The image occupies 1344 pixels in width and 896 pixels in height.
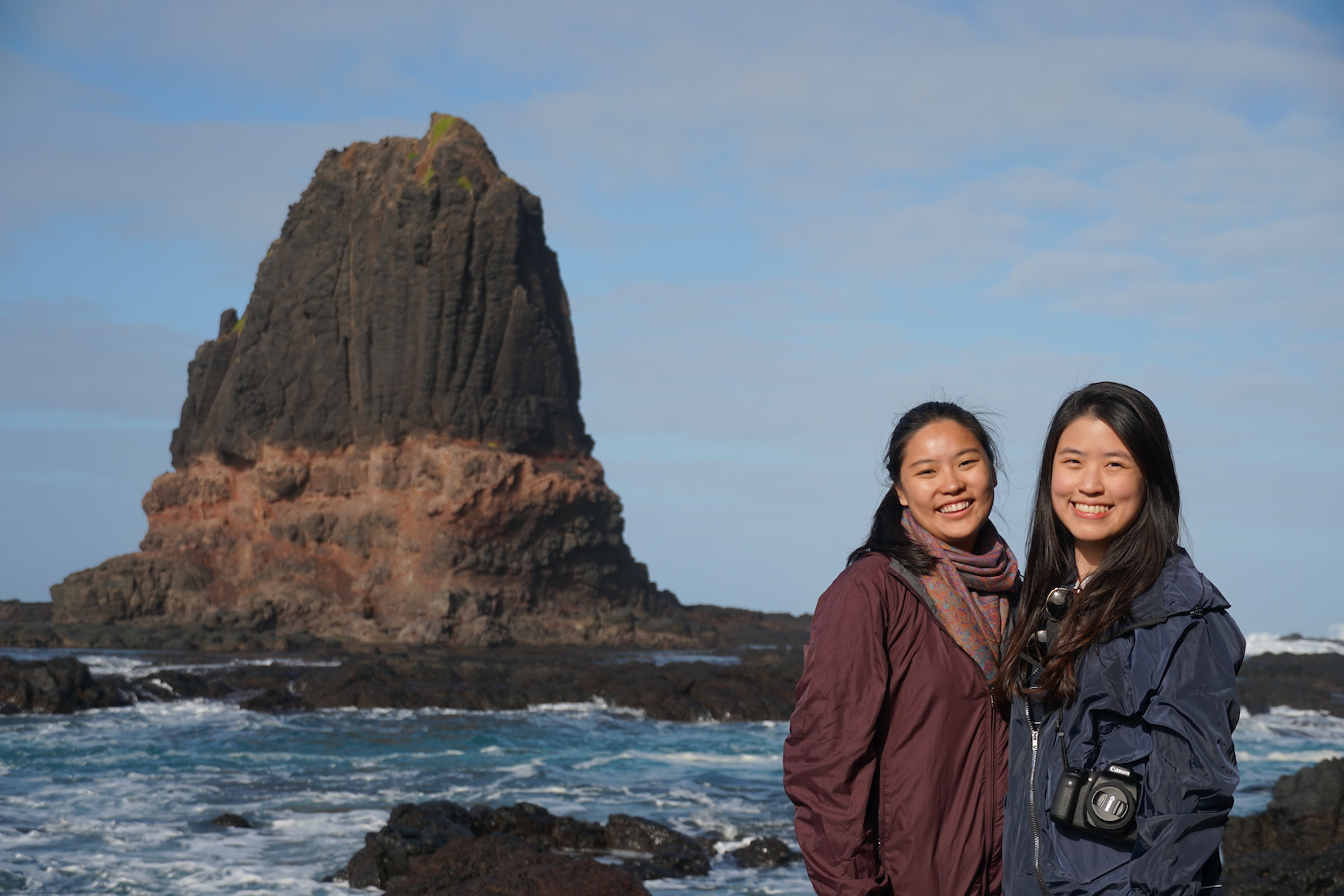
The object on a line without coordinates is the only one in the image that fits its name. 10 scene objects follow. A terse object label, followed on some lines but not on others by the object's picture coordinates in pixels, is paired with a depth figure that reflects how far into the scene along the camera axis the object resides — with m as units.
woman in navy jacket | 2.13
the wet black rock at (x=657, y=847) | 8.59
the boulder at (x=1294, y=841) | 6.89
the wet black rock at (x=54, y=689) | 18.73
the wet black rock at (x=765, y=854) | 9.20
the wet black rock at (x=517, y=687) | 21.05
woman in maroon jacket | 2.61
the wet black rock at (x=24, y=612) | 44.88
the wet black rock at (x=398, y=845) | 7.75
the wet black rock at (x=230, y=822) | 9.96
